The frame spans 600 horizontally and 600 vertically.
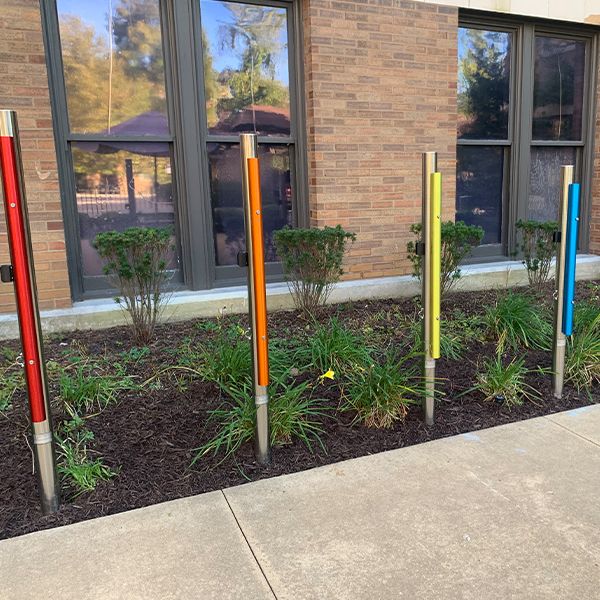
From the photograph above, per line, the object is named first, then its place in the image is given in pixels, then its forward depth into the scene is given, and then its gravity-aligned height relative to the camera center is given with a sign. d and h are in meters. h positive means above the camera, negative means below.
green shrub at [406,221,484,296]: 5.76 -0.52
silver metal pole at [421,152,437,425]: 3.34 -0.59
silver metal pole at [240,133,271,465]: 2.78 -0.75
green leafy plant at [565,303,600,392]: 4.27 -1.28
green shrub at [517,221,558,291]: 6.37 -0.66
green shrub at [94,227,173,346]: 4.63 -0.51
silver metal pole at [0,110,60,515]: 2.39 -0.43
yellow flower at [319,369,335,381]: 3.91 -1.20
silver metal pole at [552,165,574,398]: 3.80 -0.70
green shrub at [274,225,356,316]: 5.43 -0.56
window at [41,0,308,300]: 5.43 +0.84
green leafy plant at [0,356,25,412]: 3.74 -1.20
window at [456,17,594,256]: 7.25 +0.94
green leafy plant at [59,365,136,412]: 3.68 -1.21
